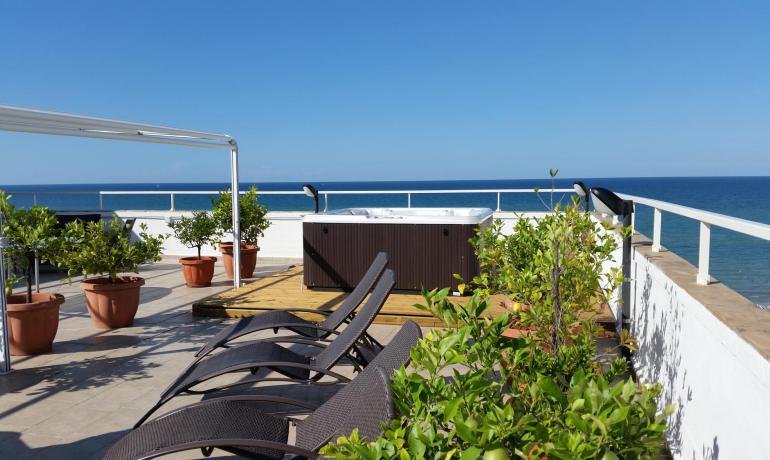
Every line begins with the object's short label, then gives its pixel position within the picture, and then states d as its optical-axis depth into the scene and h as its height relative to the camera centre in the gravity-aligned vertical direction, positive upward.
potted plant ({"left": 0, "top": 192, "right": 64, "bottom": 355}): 4.05 -0.84
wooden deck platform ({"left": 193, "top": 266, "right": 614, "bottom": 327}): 4.96 -1.13
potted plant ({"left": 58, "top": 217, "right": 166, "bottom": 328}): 4.54 -0.63
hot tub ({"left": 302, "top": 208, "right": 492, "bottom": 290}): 5.64 -0.65
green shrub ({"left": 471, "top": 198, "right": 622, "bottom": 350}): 2.26 -0.40
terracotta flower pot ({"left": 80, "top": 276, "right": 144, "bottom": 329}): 4.77 -0.98
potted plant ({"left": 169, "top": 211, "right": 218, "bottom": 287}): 6.71 -0.68
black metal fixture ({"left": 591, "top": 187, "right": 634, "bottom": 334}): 3.52 -0.15
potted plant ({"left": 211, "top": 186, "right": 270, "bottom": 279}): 7.25 -0.50
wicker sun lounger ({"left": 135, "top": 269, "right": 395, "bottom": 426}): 2.74 -0.89
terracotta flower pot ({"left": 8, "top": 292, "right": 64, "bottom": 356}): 4.03 -1.00
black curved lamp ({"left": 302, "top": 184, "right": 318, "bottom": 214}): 7.50 -0.08
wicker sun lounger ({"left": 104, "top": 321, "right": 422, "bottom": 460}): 1.77 -0.85
